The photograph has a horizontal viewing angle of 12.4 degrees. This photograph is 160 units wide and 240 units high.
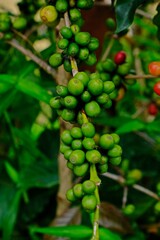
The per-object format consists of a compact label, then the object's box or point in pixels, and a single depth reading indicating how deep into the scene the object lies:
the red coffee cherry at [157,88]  0.74
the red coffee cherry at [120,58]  0.83
